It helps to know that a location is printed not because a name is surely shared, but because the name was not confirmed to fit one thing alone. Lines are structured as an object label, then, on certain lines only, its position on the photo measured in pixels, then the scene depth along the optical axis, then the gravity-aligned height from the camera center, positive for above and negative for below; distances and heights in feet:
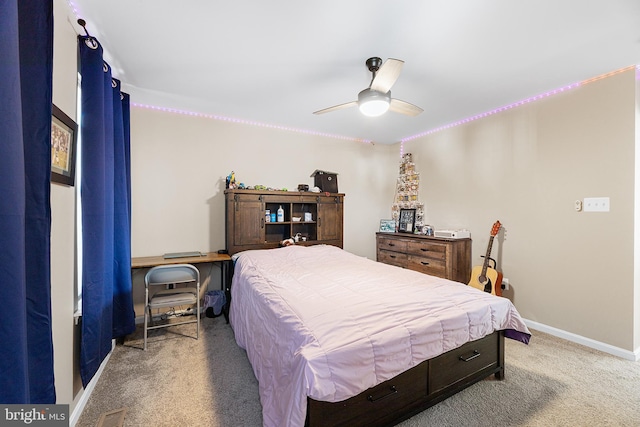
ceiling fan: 5.96 +3.14
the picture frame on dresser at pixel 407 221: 13.73 -0.47
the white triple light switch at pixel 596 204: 7.81 +0.25
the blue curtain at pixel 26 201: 2.56 +0.12
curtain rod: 5.41 +3.98
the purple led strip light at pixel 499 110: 8.72 +4.09
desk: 8.83 -1.73
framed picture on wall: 4.55 +1.21
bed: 3.98 -2.35
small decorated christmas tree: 13.67 +1.13
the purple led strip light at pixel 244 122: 10.26 +4.05
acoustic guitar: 9.60 -2.45
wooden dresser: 10.82 -1.93
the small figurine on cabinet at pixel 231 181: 10.69 +1.27
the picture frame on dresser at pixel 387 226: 14.25 -0.77
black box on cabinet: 12.90 +1.57
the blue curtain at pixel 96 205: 5.64 +0.16
